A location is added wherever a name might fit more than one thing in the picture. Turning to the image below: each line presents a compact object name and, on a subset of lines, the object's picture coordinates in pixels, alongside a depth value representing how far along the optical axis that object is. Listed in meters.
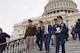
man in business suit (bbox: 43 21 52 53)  4.48
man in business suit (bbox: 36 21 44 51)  5.03
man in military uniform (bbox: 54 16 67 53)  3.91
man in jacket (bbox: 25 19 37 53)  4.23
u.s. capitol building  25.31
